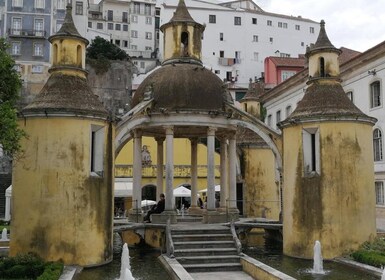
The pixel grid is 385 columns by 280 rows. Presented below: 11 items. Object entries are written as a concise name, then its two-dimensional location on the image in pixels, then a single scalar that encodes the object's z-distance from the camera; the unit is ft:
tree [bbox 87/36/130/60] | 259.19
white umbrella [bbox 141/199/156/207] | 121.39
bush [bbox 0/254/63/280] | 47.62
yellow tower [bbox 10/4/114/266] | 57.26
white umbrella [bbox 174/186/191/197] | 121.23
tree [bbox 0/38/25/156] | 43.78
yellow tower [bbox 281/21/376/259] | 63.93
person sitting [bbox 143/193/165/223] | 80.94
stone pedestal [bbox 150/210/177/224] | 77.10
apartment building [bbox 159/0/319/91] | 280.51
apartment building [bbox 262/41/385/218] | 109.91
